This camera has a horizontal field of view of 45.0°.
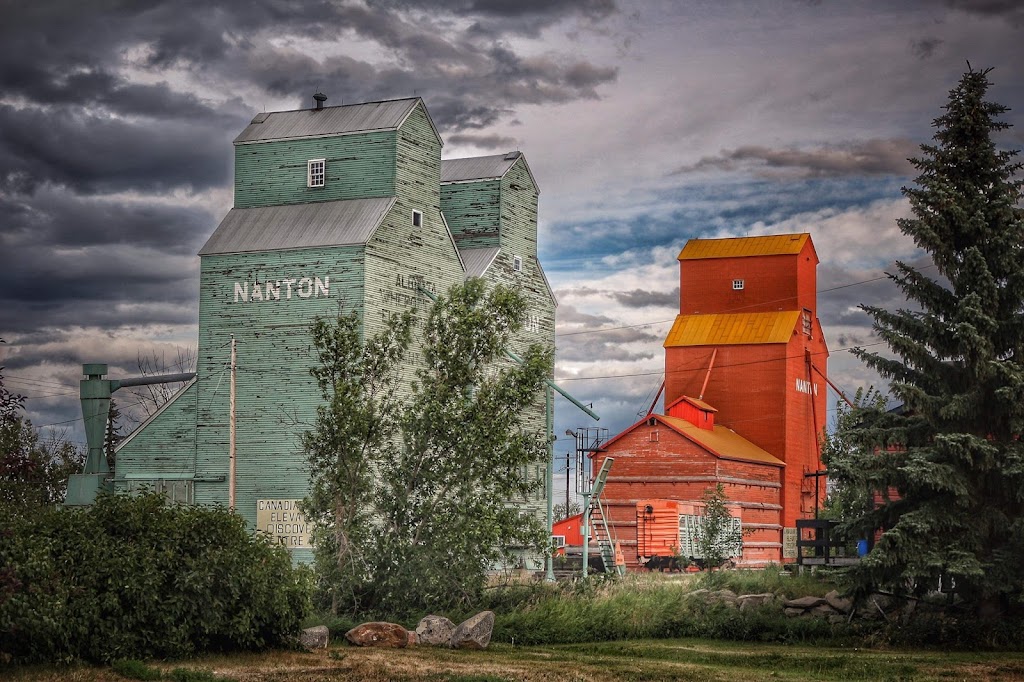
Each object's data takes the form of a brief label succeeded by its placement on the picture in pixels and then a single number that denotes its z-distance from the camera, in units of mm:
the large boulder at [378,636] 26250
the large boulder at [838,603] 30203
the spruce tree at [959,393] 27312
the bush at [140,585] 21094
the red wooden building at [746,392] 61844
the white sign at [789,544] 66438
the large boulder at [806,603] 30719
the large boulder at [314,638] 25328
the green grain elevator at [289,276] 46750
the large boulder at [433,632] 27062
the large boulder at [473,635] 26891
